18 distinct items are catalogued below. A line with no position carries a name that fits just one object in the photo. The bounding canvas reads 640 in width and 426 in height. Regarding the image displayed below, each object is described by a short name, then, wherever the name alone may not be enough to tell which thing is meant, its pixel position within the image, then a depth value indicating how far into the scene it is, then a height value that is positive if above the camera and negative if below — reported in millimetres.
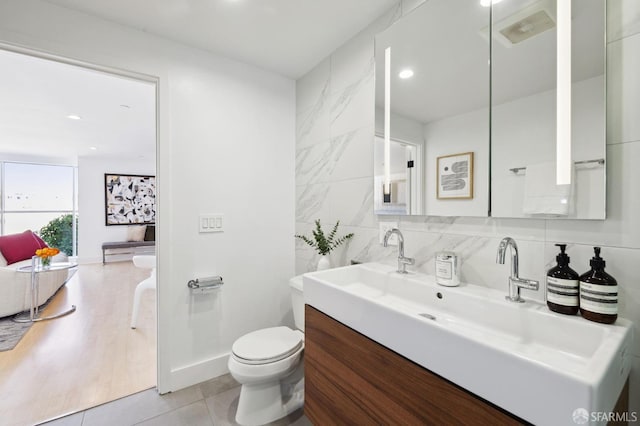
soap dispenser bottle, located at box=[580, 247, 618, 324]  775 -230
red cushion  3924 -537
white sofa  2928 -888
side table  3014 -894
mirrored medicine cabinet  916 +436
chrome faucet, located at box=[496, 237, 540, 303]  980 -203
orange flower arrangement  3141 -491
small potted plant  1893 -216
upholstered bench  6070 -779
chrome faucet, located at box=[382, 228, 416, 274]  1415 -234
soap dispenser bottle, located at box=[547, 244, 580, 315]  846 -228
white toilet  1506 -883
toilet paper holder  1925 -511
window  5574 +306
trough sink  579 -371
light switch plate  1989 -86
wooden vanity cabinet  750 -585
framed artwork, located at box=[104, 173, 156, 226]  6344 +275
